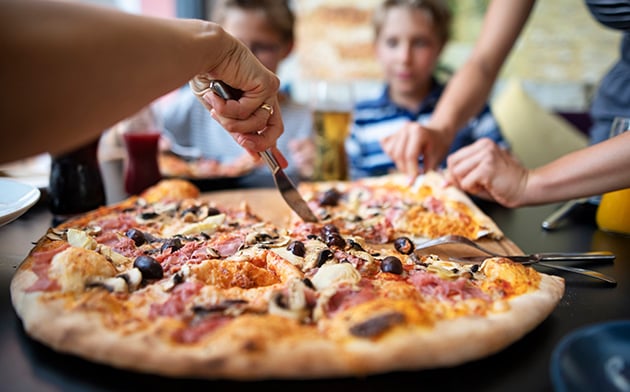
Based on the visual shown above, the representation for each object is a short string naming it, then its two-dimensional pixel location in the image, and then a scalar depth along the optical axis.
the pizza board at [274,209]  0.47
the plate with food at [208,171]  0.71
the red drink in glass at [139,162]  0.65
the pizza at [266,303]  0.26
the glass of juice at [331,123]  0.80
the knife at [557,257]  0.42
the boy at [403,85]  0.92
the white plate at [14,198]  0.42
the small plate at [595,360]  0.23
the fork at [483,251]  0.39
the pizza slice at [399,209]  0.51
